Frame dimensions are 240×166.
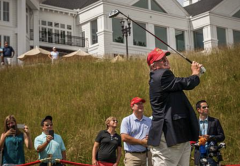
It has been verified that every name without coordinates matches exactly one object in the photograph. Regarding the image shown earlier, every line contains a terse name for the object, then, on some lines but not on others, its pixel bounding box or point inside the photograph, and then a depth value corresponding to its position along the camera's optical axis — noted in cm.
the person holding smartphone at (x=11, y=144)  770
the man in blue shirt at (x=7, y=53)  2453
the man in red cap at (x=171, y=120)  470
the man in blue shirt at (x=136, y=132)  768
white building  3388
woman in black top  820
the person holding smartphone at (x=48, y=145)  773
